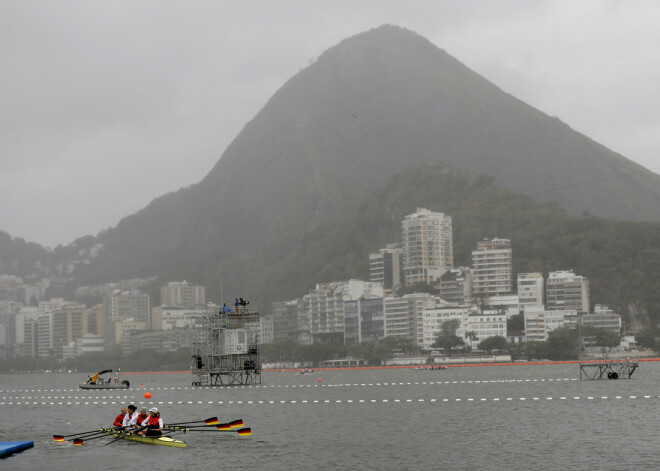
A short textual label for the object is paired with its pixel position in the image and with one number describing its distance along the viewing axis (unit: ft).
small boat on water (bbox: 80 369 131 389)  525.75
